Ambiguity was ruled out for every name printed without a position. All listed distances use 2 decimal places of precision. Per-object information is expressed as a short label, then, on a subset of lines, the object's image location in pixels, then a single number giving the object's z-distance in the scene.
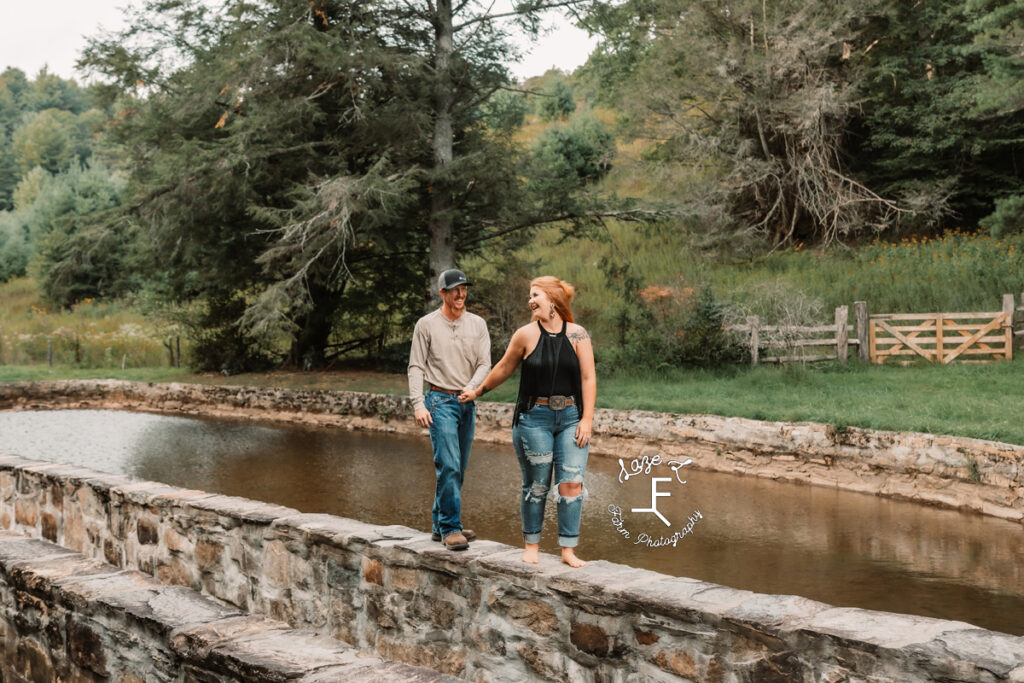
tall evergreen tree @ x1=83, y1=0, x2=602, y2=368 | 18.16
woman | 4.83
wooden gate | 17.98
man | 5.39
